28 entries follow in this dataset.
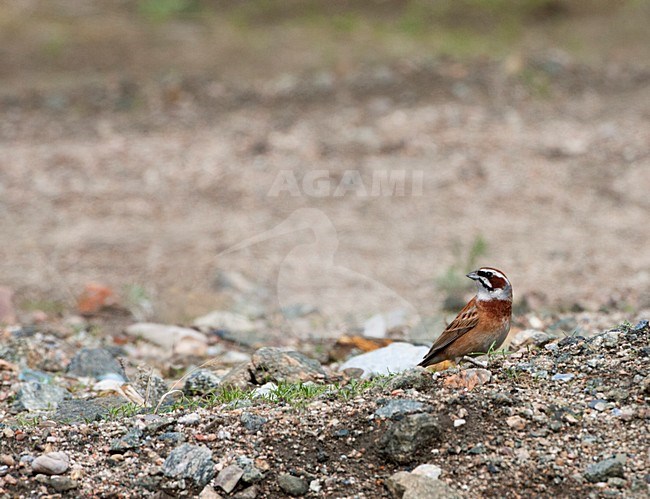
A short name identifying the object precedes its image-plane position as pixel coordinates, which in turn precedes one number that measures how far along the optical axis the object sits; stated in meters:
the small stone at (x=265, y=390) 10.42
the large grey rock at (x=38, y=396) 11.20
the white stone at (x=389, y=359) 11.85
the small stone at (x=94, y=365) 13.10
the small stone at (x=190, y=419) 9.64
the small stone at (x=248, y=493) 8.48
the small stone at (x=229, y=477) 8.56
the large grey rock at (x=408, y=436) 8.78
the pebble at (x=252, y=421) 9.38
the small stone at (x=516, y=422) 8.97
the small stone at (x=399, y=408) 9.16
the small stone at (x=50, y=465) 8.83
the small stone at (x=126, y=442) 9.21
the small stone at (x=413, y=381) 9.84
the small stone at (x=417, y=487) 8.15
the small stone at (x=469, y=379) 9.73
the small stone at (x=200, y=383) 11.47
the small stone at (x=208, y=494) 8.50
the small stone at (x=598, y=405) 9.16
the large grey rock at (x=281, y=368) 11.35
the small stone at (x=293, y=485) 8.52
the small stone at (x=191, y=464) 8.73
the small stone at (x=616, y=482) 8.21
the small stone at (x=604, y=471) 8.29
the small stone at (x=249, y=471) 8.65
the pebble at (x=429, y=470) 8.53
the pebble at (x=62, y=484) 8.66
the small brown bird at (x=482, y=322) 11.04
